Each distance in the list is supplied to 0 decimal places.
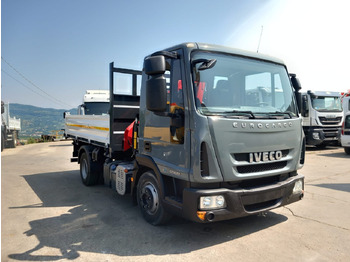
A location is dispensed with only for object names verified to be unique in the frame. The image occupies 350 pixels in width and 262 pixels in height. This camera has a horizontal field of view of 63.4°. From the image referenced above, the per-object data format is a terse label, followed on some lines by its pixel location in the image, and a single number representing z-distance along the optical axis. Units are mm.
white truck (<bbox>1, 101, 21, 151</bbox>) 18938
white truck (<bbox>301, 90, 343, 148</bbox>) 13641
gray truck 3346
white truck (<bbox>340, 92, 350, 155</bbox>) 12258
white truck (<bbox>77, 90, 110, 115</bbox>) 13172
